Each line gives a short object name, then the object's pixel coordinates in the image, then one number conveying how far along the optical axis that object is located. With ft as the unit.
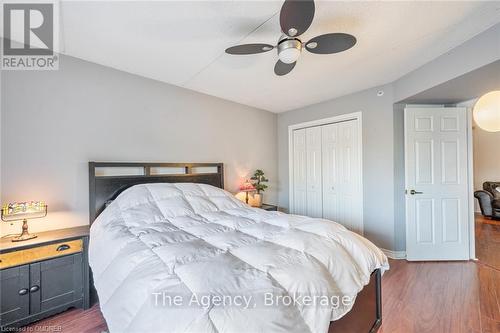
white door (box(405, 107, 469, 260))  9.78
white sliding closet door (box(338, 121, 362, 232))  11.30
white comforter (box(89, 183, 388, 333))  2.82
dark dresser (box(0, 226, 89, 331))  5.56
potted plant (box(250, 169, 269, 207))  12.83
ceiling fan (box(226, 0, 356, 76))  4.19
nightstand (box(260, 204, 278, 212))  12.11
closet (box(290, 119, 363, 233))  11.39
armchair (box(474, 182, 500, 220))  16.44
